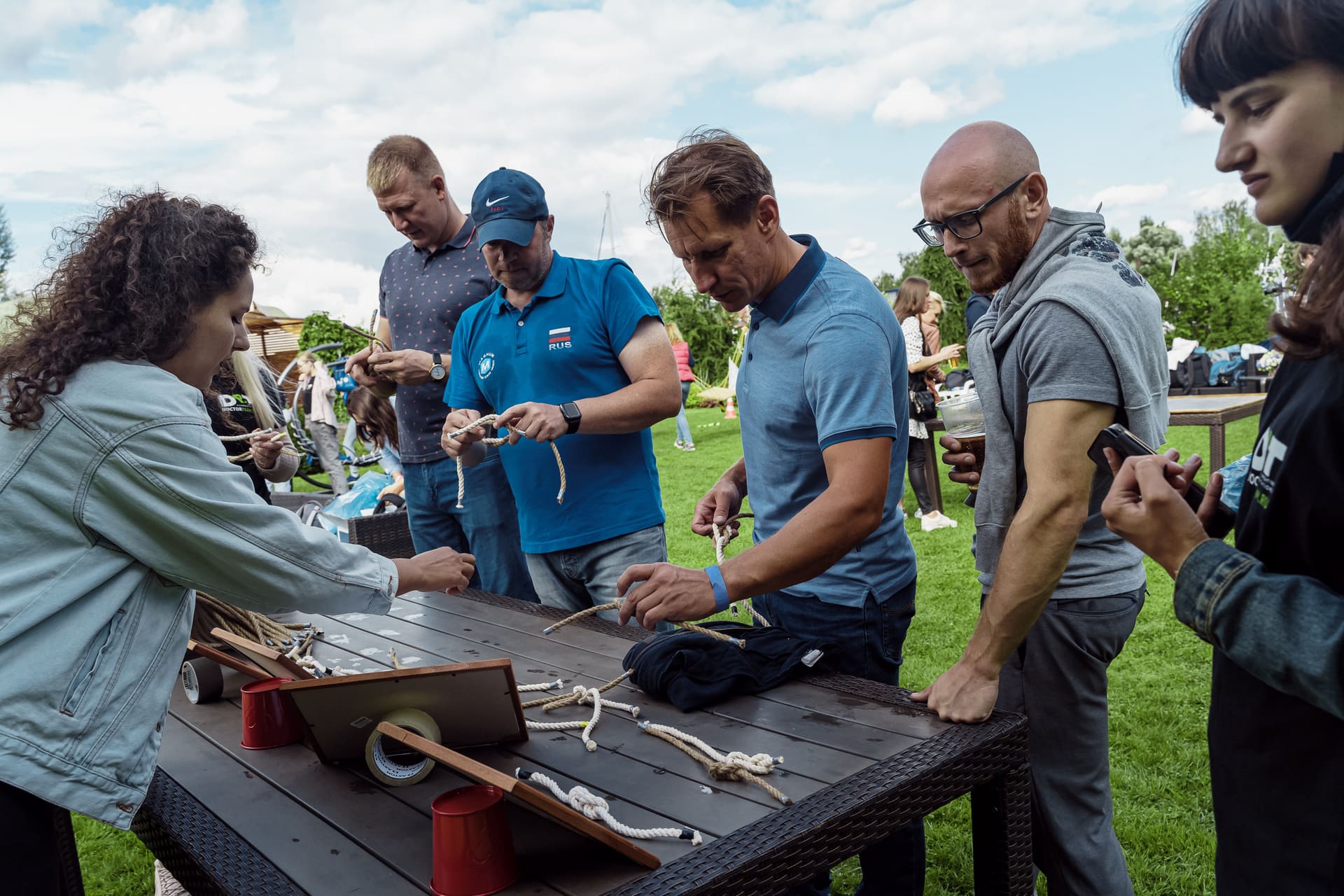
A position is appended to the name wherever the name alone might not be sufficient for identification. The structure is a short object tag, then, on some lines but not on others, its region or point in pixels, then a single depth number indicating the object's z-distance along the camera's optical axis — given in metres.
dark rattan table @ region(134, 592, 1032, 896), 1.28
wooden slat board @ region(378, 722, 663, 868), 1.20
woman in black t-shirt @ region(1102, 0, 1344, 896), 0.98
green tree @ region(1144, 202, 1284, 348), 23.33
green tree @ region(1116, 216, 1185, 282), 48.00
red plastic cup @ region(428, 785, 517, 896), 1.21
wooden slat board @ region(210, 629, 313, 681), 1.88
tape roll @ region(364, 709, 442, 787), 1.58
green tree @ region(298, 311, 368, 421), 15.59
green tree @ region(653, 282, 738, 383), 23.70
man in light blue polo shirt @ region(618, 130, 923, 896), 1.86
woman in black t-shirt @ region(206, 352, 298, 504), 3.37
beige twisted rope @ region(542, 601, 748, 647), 1.94
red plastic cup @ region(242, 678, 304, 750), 1.83
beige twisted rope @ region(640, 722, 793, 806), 1.47
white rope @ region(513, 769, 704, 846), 1.32
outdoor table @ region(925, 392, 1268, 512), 7.13
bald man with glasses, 1.66
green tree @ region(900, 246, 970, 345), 20.36
